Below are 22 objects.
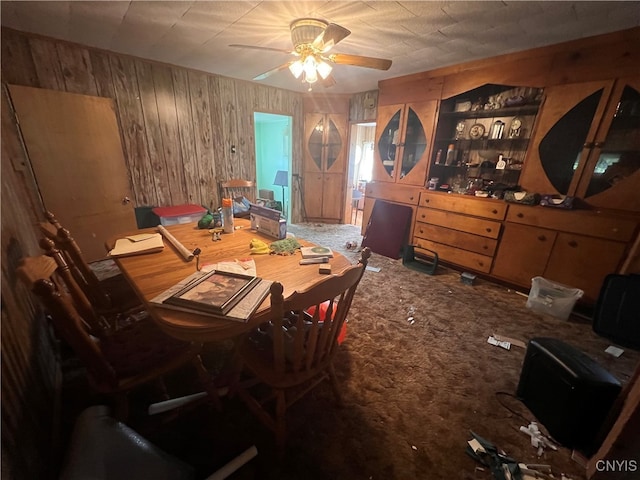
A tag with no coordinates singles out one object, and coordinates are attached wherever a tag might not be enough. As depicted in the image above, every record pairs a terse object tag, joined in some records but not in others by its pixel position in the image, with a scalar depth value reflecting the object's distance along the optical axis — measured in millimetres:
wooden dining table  896
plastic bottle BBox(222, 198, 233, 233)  1914
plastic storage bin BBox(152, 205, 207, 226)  3217
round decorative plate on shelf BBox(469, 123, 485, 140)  3077
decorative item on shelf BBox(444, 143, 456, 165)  3332
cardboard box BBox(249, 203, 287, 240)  1795
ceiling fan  1923
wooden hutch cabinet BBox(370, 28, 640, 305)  2180
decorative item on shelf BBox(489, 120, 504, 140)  2941
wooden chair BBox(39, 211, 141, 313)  1395
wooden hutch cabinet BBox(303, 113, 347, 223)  4738
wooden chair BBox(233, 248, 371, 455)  941
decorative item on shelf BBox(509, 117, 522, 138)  2848
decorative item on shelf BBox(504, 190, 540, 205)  2555
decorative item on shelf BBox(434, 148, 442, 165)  3387
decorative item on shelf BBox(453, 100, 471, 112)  3123
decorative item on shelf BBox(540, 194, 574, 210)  2383
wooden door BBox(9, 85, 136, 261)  2561
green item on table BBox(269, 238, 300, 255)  1571
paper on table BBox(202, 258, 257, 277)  1282
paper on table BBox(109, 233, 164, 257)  1484
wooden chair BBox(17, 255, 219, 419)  892
